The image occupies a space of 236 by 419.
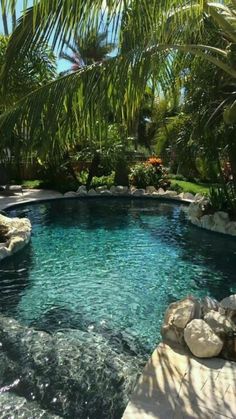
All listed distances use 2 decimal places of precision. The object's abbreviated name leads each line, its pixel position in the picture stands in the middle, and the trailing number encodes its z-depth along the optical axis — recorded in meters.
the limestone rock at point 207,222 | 11.18
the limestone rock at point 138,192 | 16.73
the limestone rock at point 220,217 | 11.02
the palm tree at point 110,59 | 3.81
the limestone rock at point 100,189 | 16.88
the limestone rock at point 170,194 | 16.11
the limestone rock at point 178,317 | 4.55
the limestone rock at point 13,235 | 8.62
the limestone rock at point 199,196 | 13.65
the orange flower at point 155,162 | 18.08
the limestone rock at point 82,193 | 16.43
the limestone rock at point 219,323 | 4.43
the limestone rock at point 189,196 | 15.53
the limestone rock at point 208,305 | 4.94
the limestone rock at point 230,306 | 4.77
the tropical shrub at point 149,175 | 17.84
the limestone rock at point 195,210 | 11.88
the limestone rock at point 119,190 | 16.80
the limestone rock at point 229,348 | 4.25
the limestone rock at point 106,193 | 16.64
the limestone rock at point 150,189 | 16.91
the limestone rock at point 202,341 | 4.22
